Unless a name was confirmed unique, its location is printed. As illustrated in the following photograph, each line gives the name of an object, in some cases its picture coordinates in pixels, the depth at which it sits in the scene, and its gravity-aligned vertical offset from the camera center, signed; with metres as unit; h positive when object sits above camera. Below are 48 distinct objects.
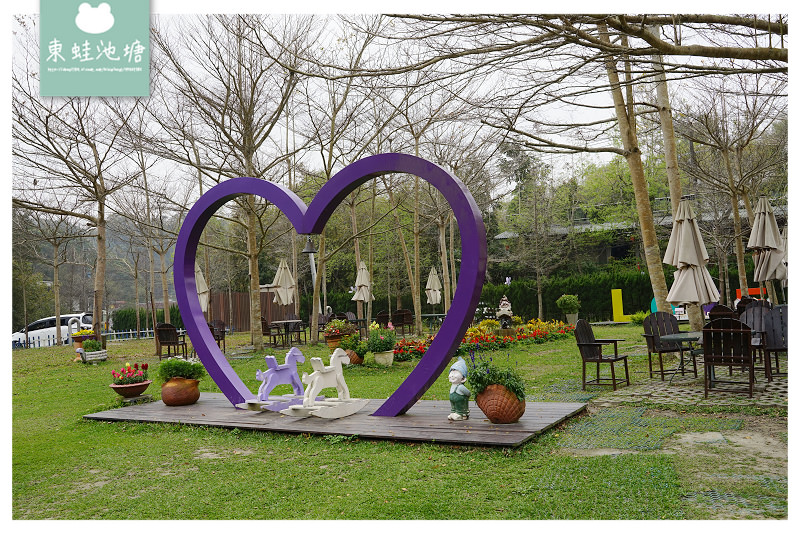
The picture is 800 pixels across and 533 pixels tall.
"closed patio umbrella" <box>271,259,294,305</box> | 19.62 +0.04
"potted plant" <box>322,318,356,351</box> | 13.98 -1.06
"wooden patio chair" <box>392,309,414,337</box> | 19.94 -1.13
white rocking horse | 7.31 -1.32
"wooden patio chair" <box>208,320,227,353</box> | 16.33 -1.18
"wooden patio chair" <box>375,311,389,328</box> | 20.31 -1.15
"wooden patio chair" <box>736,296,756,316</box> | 11.89 -0.49
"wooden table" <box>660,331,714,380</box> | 8.73 -0.82
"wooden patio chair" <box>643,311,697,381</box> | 9.45 -0.80
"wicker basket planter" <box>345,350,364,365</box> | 12.98 -1.57
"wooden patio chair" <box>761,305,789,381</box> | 8.48 -0.75
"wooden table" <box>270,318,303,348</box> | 17.39 -1.16
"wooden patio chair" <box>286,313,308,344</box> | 17.95 -1.31
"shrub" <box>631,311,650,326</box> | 19.80 -1.21
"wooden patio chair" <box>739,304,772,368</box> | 8.83 -0.61
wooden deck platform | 6.10 -1.57
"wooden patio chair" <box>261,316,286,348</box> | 17.83 -1.28
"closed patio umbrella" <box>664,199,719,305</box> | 9.37 +0.27
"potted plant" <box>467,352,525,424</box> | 6.44 -1.17
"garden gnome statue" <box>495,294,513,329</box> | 17.55 -0.94
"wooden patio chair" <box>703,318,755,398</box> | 7.48 -0.82
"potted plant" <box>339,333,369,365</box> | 12.98 -1.36
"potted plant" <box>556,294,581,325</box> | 22.05 -0.79
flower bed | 13.72 -1.43
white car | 25.33 -1.92
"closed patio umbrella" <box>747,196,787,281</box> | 11.08 +0.68
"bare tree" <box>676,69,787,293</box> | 14.84 +3.95
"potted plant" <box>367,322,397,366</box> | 12.90 -1.36
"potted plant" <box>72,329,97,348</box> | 17.56 -1.37
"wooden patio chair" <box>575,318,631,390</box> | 8.68 -0.92
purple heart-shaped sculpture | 6.46 +0.51
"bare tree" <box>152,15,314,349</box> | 15.56 +4.86
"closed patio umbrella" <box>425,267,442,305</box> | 22.02 -0.18
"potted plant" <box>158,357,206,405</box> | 8.70 -1.36
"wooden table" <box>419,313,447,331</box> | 23.09 -1.44
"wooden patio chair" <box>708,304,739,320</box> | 9.19 -0.49
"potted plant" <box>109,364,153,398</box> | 9.31 -1.47
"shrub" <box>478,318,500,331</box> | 17.22 -1.17
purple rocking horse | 7.89 -1.18
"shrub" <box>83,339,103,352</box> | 15.89 -1.50
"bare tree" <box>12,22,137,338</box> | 16.89 +4.06
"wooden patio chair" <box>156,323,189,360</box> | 14.57 -1.15
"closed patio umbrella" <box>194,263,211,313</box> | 17.37 -0.05
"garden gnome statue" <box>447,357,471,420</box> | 6.68 -1.23
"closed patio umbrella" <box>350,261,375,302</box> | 20.66 -0.03
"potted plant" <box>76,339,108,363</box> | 15.81 -1.65
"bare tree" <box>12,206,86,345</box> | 21.22 +2.38
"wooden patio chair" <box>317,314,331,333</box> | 19.80 -1.16
